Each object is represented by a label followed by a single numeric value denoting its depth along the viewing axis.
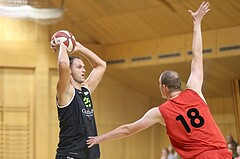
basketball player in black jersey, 7.90
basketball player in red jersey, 7.30
